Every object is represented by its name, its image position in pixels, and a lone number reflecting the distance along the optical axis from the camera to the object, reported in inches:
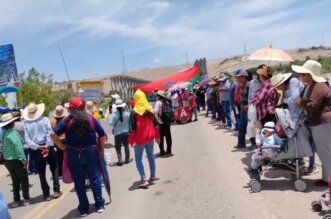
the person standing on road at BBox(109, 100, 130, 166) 449.7
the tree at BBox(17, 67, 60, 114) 1753.2
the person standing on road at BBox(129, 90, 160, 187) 335.6
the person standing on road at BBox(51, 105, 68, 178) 362.9
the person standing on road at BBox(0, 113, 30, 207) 325.1
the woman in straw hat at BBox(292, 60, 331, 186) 259.7
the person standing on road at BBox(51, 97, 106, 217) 275.4
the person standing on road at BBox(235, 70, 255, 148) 437.4
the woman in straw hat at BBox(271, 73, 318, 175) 285.0
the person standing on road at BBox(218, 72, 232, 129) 621.6
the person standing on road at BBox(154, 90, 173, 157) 452.1
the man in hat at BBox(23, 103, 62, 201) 334.0
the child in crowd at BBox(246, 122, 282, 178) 277.9
